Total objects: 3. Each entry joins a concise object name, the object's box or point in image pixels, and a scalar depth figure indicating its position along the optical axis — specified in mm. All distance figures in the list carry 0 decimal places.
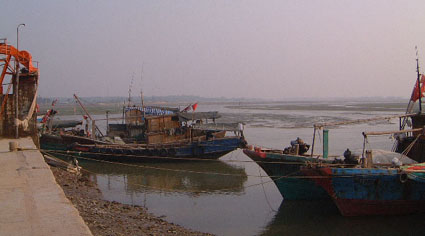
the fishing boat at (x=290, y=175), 12609
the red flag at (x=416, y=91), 13759
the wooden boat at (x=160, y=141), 20672
